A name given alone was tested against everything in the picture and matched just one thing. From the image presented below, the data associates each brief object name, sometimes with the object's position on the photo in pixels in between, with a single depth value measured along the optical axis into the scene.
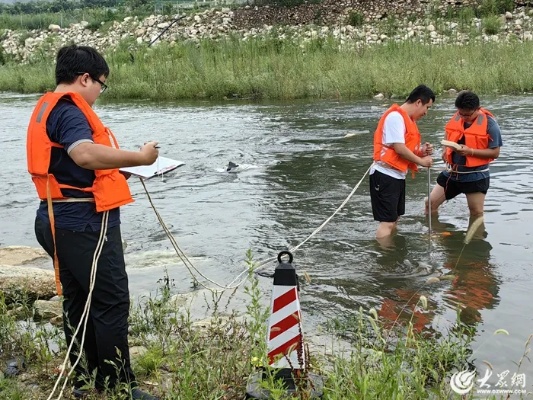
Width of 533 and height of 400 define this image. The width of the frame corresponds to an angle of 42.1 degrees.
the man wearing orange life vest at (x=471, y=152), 8.00
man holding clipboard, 3.79
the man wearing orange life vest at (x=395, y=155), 7.12
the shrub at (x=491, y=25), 27.88
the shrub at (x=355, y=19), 34.81
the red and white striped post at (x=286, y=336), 3.97
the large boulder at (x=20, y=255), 7.73
